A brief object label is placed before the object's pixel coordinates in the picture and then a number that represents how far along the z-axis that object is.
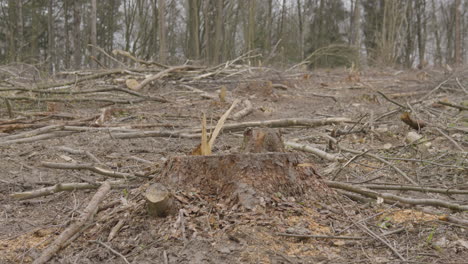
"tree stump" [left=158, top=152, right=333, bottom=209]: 2.55
